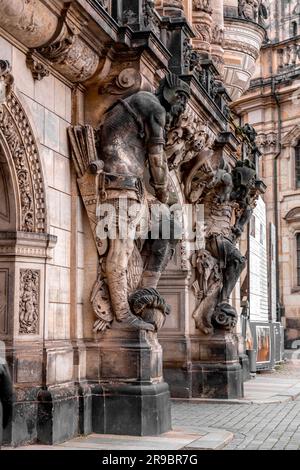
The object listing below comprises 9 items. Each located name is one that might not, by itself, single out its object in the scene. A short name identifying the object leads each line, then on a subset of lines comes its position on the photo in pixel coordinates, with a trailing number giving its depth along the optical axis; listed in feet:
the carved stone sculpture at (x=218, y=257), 49.47
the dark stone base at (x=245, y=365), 57.23
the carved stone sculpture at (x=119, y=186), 32.22
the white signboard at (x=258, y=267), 71.00
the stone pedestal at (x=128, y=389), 31.24
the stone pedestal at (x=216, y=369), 48.34
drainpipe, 111.86
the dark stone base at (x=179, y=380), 47.42
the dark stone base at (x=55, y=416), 28.40
